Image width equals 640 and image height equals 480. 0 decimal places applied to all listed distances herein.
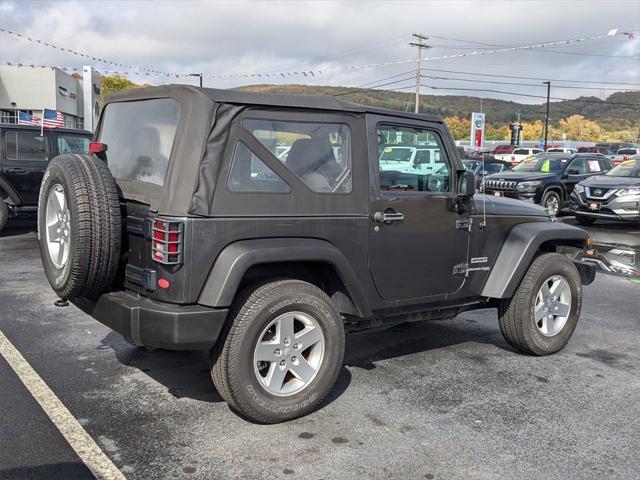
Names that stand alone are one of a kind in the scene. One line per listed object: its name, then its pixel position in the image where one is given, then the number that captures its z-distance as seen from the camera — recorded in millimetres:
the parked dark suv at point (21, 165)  10961
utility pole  48553
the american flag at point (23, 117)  36094
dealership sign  21641
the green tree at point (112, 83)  65938
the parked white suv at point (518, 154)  44344
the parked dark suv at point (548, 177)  16297
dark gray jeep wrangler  3570
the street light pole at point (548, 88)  67425
